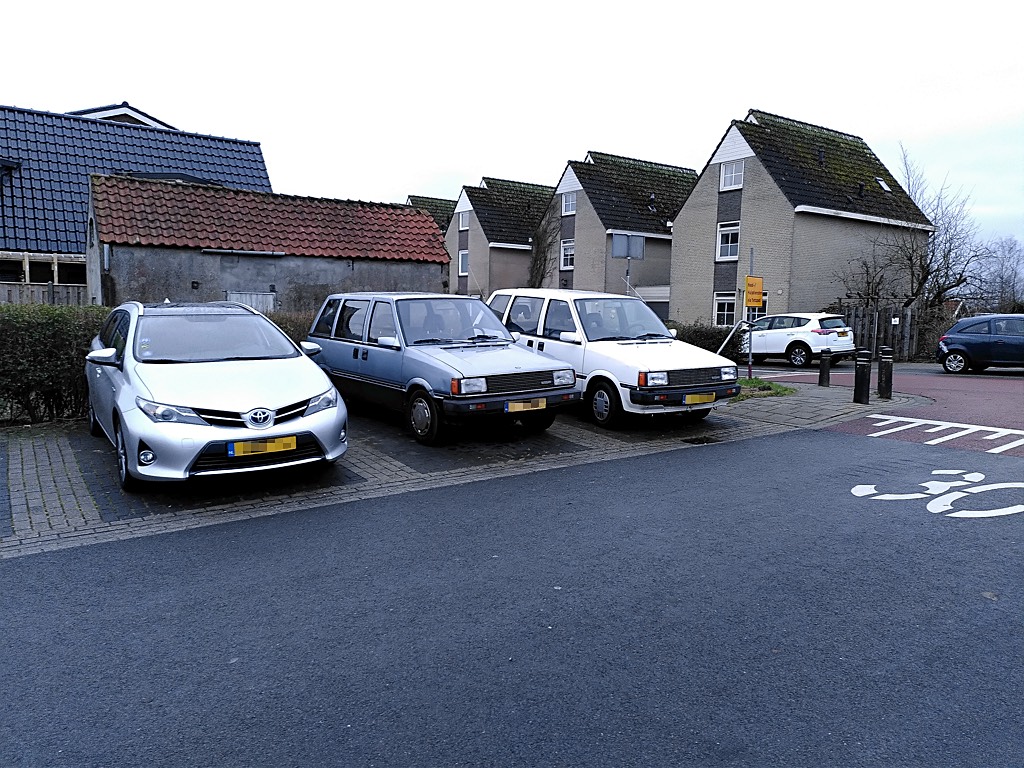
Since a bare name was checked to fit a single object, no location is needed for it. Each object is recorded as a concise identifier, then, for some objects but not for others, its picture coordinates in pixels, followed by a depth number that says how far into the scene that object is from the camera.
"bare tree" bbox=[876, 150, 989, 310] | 27.28
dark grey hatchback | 18.97
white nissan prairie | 9.77
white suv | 23.17
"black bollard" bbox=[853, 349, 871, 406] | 12.65
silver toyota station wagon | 6.66
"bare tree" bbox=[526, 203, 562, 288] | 41.12
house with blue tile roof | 20.83
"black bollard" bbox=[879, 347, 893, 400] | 13.45
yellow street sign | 15.32
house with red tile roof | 14.62
